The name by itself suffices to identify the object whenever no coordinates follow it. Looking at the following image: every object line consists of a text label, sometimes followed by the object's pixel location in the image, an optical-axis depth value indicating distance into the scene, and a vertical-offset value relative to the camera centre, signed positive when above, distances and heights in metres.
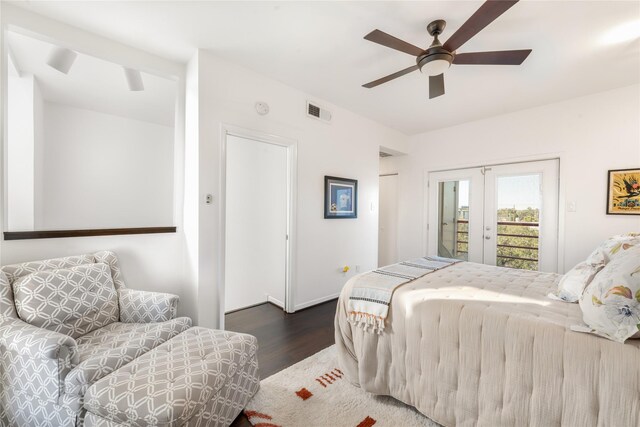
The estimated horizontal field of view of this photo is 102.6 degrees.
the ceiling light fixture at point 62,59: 2.12 +1.25
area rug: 1.51 -1.25
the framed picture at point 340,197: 3.47 +0.19
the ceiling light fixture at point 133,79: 2.43 +1.25
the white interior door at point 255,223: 3.34 -0.19
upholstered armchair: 1.23 -0.74
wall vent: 3.25 +1.28
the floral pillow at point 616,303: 1.04 -0.38
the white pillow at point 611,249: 1.45 -0.21
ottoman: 1.09 -0.83
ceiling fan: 1.63 +1.18
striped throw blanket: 1.67 -0.57
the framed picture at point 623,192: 2.83 +0.25
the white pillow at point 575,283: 1.45 -0.41
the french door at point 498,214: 3.46 -0.03
